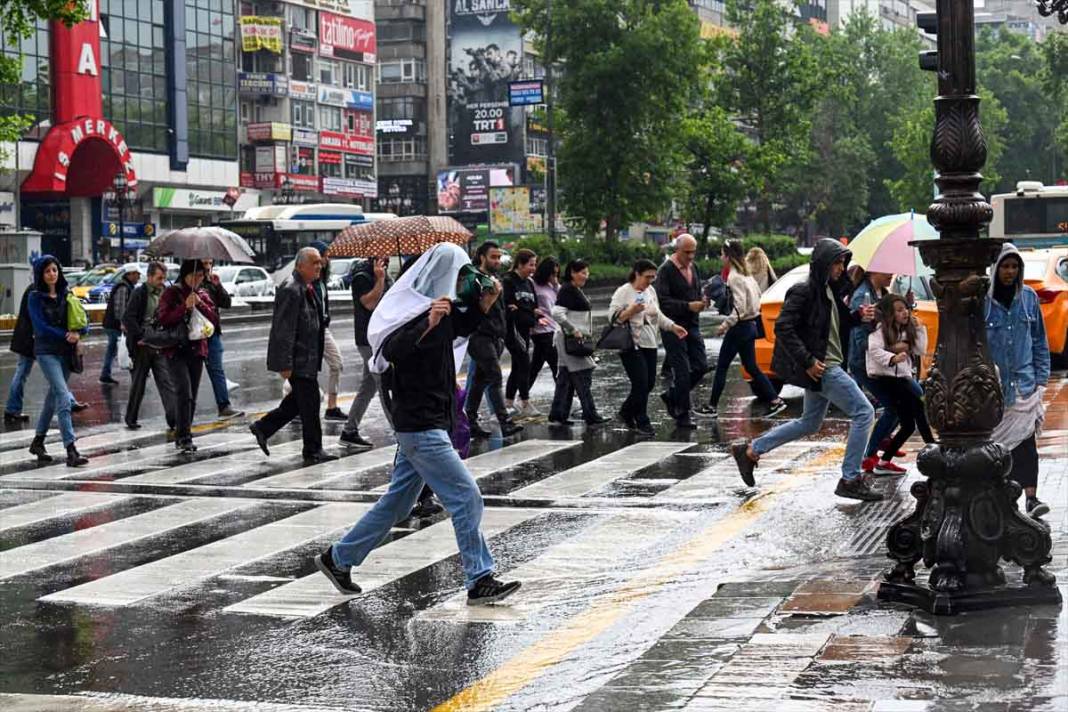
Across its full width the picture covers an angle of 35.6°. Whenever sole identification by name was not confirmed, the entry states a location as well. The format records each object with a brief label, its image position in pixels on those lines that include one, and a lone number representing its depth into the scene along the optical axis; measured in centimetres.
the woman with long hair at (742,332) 1711
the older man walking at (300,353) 1364
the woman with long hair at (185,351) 1459
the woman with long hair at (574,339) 1589
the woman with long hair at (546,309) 1681
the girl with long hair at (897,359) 1214
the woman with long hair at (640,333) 1544
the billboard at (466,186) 10581
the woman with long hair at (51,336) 1420
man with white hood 811
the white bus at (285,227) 5903
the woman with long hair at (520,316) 1611
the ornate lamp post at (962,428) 711
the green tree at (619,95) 5225
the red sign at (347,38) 9344
